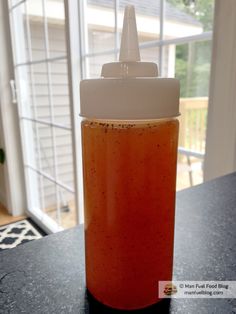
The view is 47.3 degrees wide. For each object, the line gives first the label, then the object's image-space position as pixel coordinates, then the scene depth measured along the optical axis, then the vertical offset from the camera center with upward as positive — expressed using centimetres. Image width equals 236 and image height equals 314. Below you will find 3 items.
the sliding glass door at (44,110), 173 -16
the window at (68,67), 100 +9
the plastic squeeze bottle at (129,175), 24 -8
